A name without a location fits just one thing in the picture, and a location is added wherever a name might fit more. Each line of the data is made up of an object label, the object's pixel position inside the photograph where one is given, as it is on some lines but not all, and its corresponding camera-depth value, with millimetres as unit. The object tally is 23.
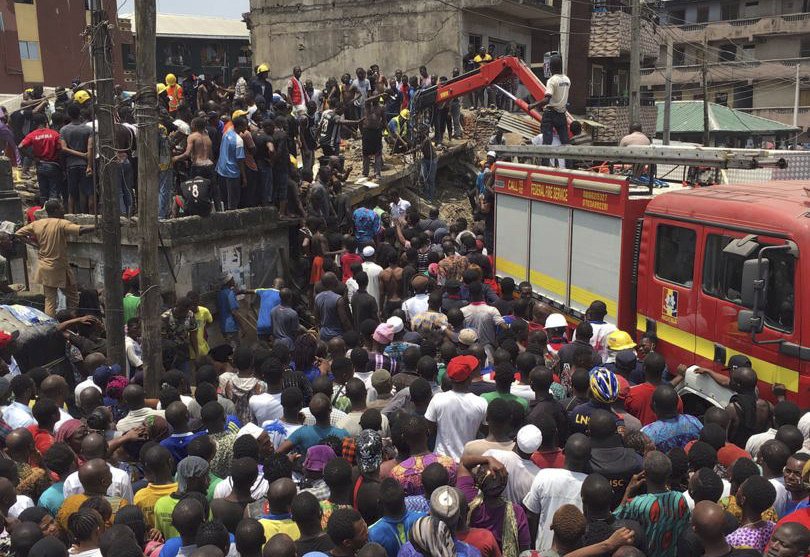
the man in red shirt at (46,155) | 10812
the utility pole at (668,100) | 25766
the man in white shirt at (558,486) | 4594
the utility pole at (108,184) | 7523
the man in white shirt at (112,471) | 4953
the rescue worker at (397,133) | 17719
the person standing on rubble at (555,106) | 12312
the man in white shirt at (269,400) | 6305
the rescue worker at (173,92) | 16047
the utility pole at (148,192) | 7027
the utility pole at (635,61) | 19297
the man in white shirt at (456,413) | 5734
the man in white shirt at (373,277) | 10594
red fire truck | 6270
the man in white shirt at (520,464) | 4879
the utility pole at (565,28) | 24812
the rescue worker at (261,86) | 15555
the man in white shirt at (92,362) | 7254
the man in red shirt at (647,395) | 6184
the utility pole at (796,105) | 45406
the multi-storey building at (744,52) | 48875
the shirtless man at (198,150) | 11016
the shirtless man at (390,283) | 10438
